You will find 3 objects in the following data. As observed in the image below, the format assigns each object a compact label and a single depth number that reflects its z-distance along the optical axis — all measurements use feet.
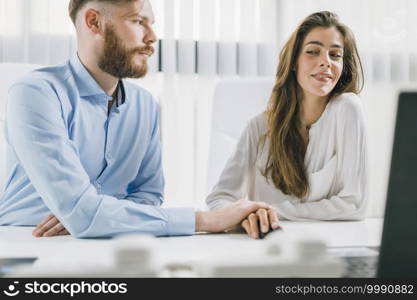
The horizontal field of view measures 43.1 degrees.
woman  4.22
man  3.07
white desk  2.33
